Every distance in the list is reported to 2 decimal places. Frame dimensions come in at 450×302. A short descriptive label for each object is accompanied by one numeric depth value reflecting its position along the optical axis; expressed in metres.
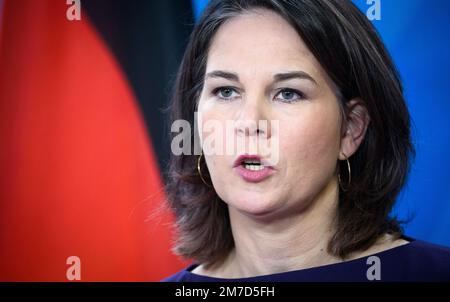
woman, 2.09
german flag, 2.27
